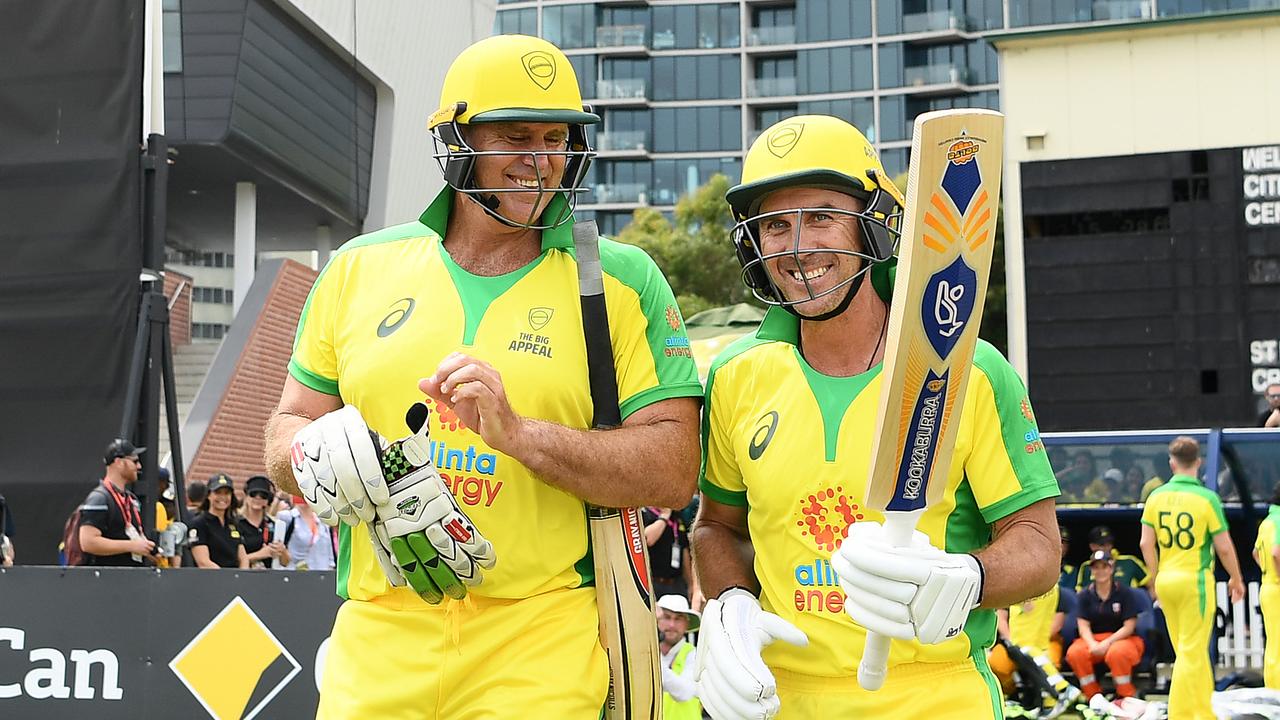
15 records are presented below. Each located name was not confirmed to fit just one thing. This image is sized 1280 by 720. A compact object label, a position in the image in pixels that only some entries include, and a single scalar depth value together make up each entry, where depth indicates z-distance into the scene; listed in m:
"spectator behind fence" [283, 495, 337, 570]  13.70
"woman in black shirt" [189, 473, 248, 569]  12.31
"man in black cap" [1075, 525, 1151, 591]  16.06
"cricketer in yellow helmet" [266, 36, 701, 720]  3.31
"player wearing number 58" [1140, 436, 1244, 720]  12.15
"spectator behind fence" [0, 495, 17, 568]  10.91
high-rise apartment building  75.62
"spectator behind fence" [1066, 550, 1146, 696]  13.57
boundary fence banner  8.48
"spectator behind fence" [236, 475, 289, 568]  12.81
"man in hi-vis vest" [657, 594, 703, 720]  9.08
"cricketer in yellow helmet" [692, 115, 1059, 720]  3.52
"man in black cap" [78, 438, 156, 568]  10.24
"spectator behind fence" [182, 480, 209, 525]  13.80
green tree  48.78
